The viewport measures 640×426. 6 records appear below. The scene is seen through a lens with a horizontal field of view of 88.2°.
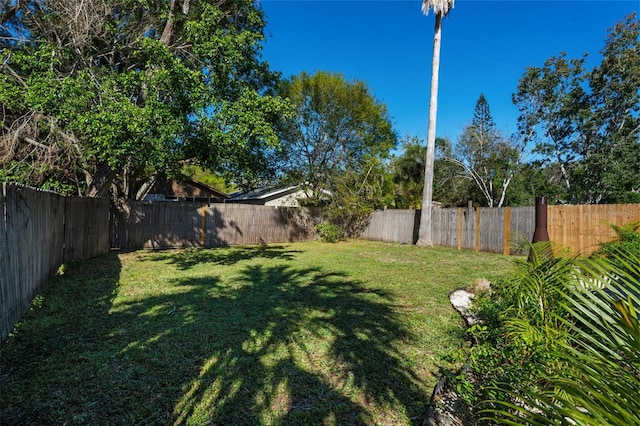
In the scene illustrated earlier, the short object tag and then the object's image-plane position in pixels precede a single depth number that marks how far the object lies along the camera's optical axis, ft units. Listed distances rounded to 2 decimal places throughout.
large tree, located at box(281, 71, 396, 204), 55.26
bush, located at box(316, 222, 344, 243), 47.47
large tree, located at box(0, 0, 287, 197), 21.44
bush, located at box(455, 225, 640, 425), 2.55
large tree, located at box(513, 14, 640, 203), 51.16
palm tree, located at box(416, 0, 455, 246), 41.90
